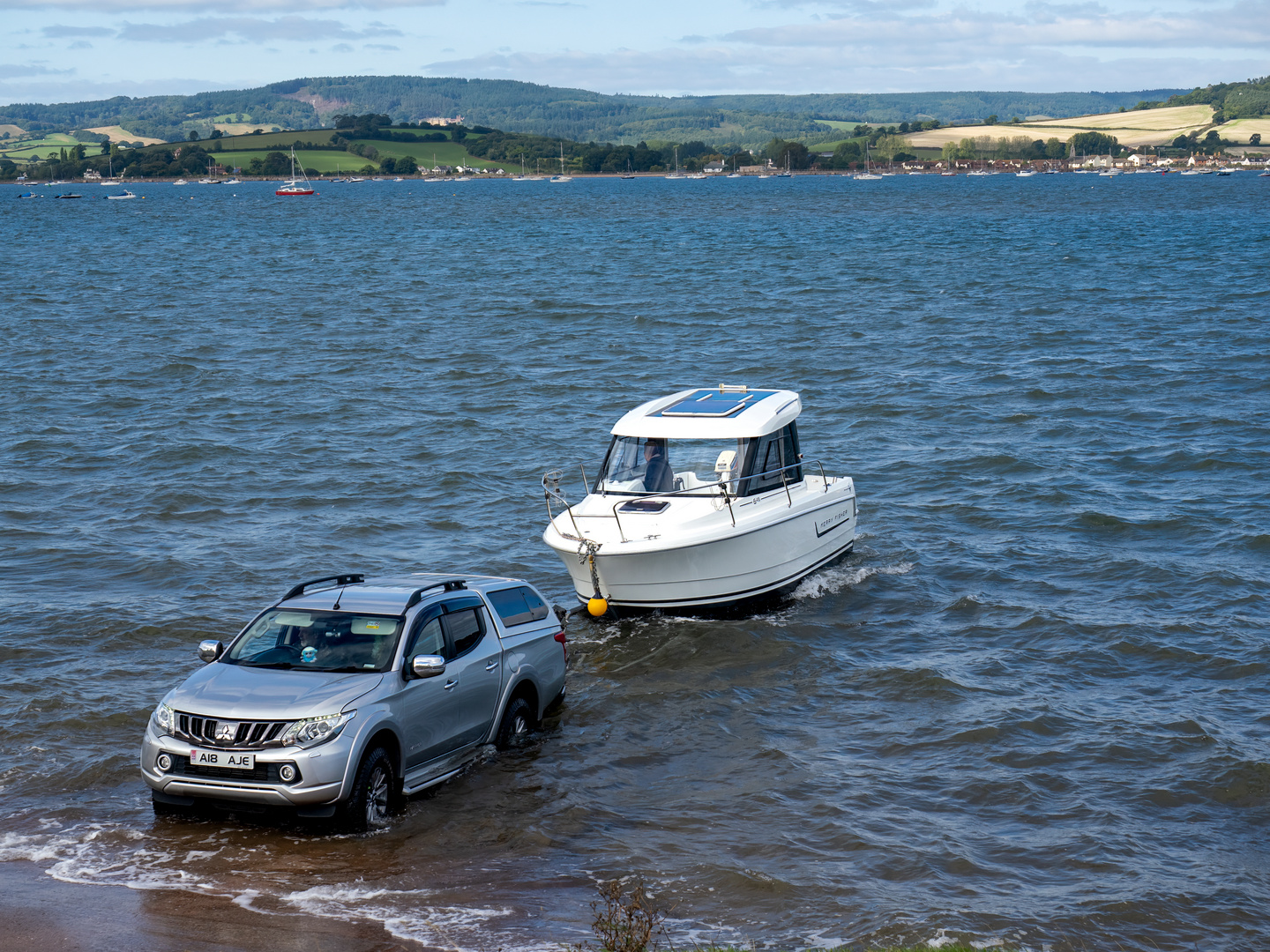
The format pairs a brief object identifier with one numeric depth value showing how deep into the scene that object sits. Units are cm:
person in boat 1819
